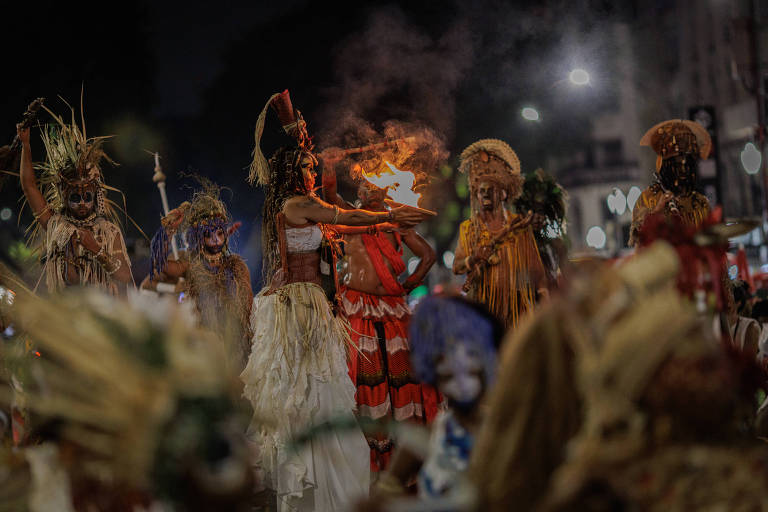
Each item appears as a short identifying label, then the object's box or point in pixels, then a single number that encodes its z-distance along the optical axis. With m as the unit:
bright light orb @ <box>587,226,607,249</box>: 34.94
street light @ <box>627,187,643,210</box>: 33.47
